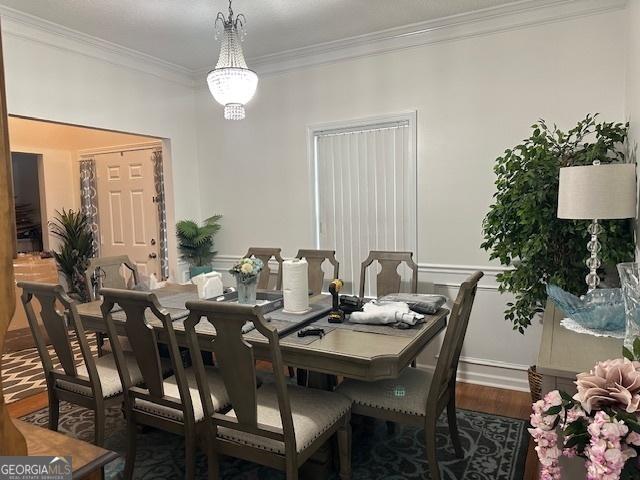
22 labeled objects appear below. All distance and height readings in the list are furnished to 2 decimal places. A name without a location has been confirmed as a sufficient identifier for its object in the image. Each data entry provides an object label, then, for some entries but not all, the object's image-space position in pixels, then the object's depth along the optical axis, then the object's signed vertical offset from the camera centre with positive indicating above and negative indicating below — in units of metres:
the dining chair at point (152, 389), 2.05 -0.85
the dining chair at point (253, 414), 1.75 -0.89
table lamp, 2.06 +0.08
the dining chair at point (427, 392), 2.06 -0.91
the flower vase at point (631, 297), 1.54 -0.32
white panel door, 5.22 +0.13
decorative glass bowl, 1.79 -0.43
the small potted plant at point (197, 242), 4.59 -0.26
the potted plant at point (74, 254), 5.44 -0.42
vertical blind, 3.77 +0.23
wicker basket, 2.82 -1.12
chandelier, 2.69 +0.85
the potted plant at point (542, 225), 2.60 -0.09
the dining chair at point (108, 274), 3.27 -0.44
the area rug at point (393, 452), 2.35 -1.37
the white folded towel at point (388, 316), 2.32 -0.55
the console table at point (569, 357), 1.43 -0.52
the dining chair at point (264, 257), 3.86 -0.36
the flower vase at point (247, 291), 2.74 -0.46
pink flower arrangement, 0.88 -0.46
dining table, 1.91 -0.61
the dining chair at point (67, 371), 2.29 -0.84
